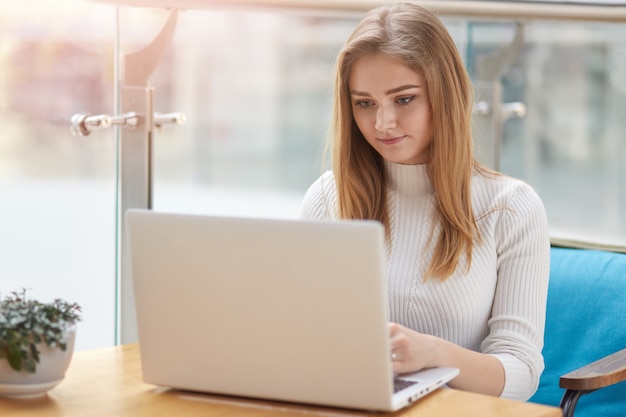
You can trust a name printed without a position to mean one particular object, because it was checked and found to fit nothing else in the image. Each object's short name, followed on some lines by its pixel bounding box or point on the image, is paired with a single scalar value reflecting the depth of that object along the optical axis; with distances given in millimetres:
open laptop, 1969
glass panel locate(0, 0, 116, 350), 3092
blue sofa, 2657
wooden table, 2038
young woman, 2491
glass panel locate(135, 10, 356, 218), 5311
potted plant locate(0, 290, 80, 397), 2055
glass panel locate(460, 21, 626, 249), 5603
